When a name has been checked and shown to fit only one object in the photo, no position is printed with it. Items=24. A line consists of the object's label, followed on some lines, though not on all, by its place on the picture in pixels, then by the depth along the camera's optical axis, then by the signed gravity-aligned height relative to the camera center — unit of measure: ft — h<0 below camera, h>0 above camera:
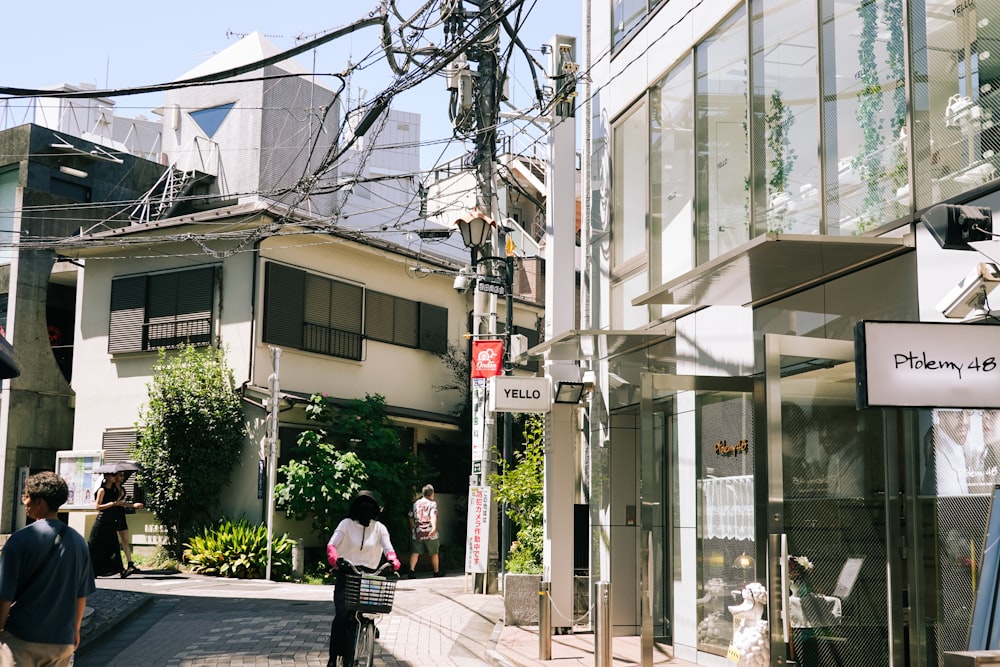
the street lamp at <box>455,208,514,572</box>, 55.57 +13.22
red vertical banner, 58.39 +7.49
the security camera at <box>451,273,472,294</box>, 59.93 +11.77
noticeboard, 79.15 +1.44
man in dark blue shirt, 20.57 -1.74
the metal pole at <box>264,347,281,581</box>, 65.98 +3.49
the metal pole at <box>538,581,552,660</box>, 39.47 -4.44
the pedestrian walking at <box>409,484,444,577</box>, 74.38 -1.43
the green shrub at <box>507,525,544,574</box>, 53.21 -2.62
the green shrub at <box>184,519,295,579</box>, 68.80 -3.57
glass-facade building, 27.27 +5.58
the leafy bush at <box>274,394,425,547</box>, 72.43 +2.06
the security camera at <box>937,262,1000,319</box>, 23.03 +4.52
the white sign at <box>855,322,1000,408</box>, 23.17 +2.93
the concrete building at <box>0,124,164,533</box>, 86.28 +17.99
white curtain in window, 35.73 -0.16
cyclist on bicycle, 34.12 -1.24
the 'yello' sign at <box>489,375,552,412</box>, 49.55 +4.72
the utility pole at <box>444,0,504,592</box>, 54.70 +19.63
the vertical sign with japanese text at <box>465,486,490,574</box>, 59.67 -1.70
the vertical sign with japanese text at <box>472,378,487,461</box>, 59.93 +4.46
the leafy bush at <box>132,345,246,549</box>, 74.02 +3.52
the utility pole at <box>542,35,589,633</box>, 50.83 +9.30
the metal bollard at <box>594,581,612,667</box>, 34.78 -3.89
